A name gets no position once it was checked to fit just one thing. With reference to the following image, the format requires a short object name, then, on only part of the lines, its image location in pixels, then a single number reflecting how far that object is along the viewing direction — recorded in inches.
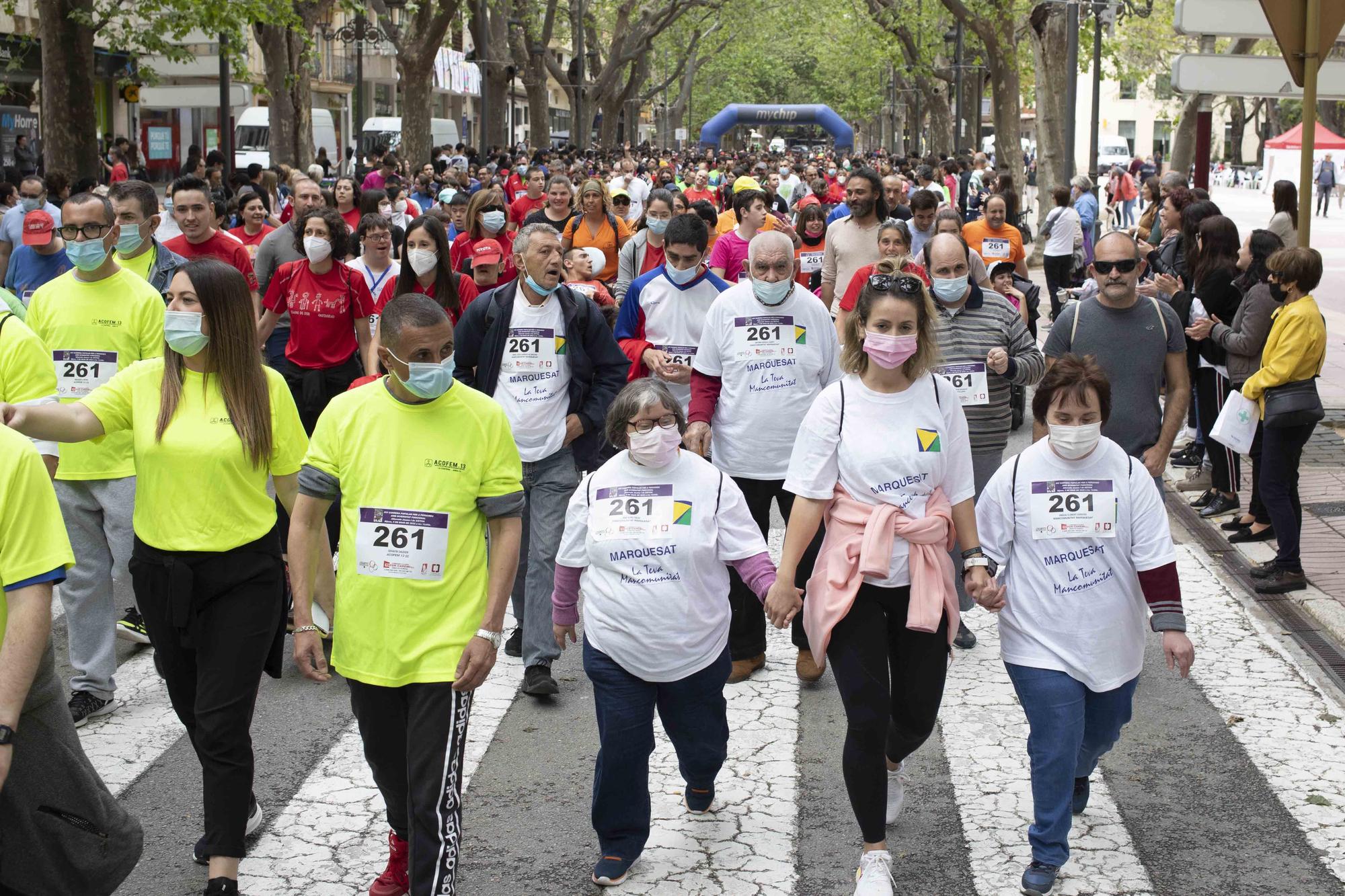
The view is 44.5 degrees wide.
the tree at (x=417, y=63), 1259.8
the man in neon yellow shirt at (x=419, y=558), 174.4
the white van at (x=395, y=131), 2099.3
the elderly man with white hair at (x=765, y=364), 267.4
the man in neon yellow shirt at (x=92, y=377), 257.6
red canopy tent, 1726.1
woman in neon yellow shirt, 186.5
